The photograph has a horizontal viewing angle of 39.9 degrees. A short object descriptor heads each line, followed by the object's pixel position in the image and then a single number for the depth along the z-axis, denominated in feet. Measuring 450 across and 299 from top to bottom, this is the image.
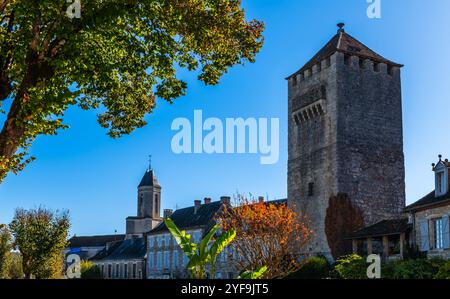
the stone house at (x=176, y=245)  189.16
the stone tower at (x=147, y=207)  289.33
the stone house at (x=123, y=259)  232.18
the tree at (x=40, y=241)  131.34
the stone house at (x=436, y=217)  95.91
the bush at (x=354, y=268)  97.86
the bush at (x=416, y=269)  79.10
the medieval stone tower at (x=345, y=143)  134.31
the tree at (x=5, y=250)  154.61
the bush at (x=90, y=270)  231.09
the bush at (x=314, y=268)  126.11
